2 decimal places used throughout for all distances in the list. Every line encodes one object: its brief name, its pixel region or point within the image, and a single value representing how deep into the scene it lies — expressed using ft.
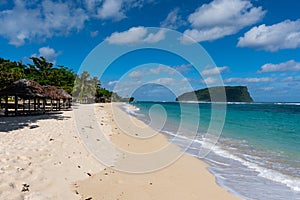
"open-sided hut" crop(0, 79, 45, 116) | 46.03
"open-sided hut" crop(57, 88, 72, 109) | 74.97
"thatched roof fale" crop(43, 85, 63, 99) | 58.85
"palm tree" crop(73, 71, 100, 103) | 189.67
